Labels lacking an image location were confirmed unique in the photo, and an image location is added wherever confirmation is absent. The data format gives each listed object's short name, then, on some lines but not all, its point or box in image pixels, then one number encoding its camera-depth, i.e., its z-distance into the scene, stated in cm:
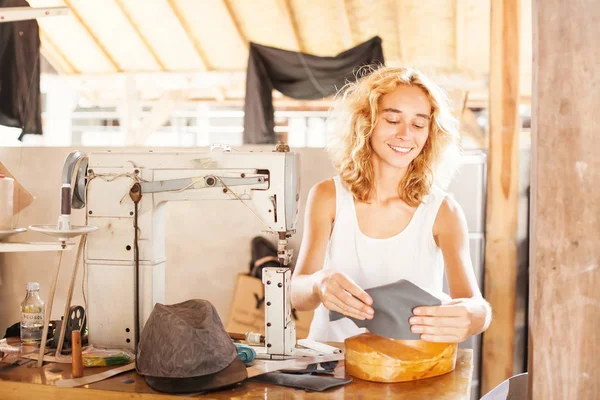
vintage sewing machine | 171
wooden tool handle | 153
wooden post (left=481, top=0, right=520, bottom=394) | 329
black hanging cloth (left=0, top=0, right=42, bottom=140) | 378
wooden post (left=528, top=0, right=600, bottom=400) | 122
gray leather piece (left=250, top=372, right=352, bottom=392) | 145
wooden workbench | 142
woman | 211
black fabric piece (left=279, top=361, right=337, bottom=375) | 157
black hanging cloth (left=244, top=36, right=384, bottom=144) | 353
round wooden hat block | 148
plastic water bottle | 182
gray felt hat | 146
